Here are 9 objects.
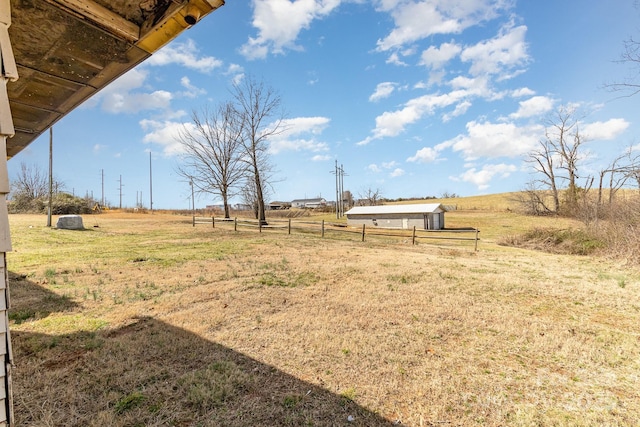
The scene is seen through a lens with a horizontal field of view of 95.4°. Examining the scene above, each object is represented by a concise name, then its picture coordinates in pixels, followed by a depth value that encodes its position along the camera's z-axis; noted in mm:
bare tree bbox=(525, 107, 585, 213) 30161
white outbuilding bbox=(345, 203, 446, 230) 28453
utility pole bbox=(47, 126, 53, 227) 16188
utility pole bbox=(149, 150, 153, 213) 45688
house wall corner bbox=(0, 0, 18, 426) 1499
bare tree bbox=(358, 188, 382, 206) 57288
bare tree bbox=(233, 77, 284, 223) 22219
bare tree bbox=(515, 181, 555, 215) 36188
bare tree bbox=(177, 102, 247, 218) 23938
